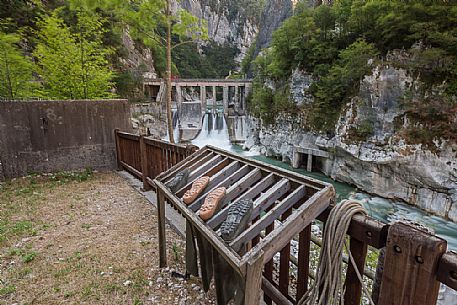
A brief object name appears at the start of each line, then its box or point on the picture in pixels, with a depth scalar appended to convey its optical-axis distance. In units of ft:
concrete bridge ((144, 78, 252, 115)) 81.41
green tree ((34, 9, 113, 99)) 22.50
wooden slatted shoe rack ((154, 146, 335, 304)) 3.90
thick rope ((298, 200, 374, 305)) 3.76
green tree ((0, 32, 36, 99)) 20.26
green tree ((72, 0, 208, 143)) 19.70
